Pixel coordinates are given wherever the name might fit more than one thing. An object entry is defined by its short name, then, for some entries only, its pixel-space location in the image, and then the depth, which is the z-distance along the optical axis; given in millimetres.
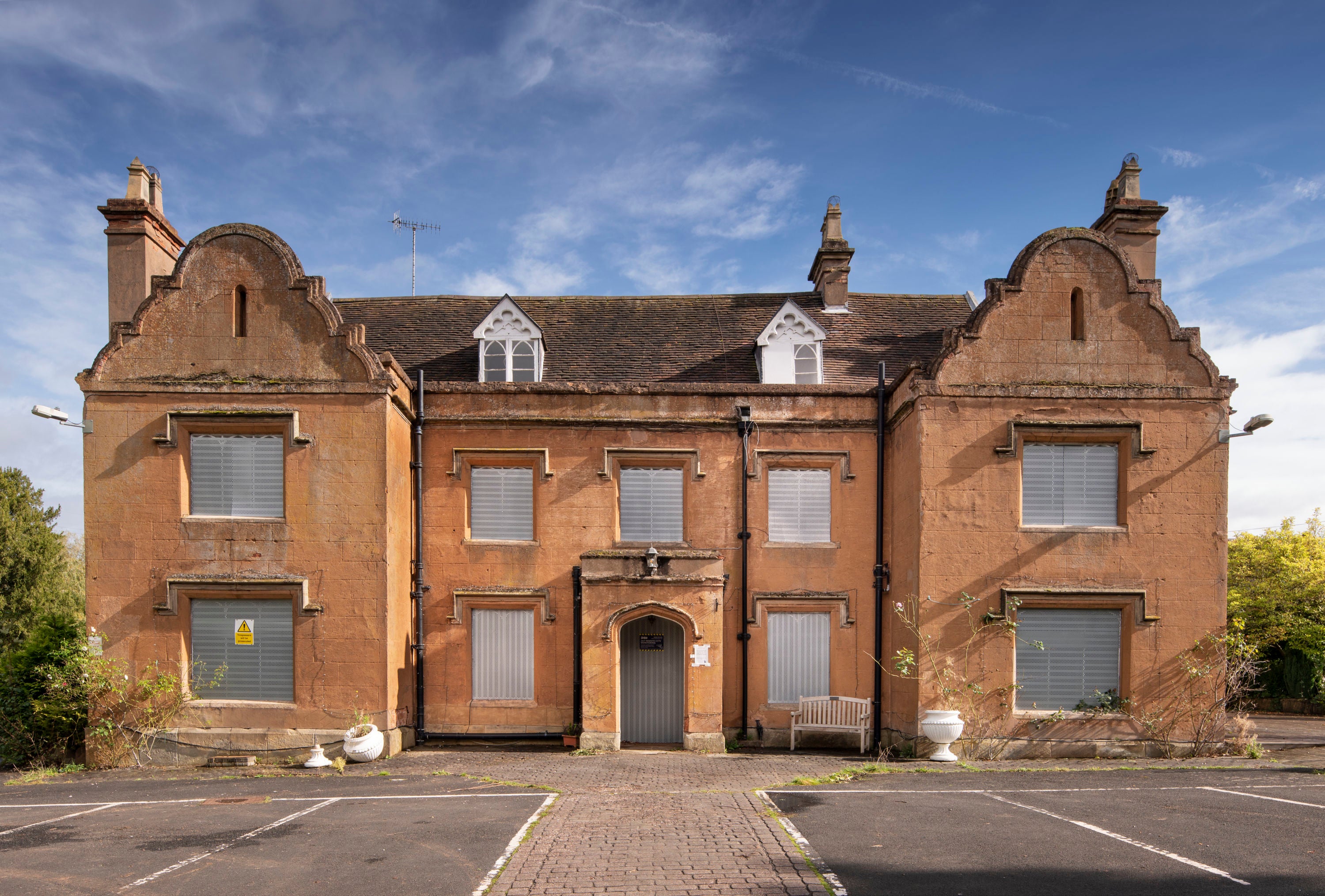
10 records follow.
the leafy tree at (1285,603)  21469
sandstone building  13750
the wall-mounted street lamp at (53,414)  12984
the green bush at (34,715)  13891
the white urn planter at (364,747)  13227
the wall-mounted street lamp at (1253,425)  12742
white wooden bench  14906
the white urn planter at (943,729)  13273
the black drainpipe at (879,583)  15094
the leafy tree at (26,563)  28250
